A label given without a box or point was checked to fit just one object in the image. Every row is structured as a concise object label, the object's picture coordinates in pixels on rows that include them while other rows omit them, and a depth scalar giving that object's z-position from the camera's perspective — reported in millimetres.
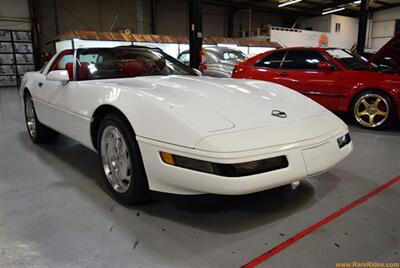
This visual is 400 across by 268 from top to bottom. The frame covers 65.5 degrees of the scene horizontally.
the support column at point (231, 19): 18859
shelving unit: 12172
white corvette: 1516
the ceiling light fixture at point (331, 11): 19797
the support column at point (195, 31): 7316
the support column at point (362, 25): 13242
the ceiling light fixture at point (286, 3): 16833
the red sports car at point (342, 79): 4020
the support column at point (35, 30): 12431
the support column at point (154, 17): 15728
